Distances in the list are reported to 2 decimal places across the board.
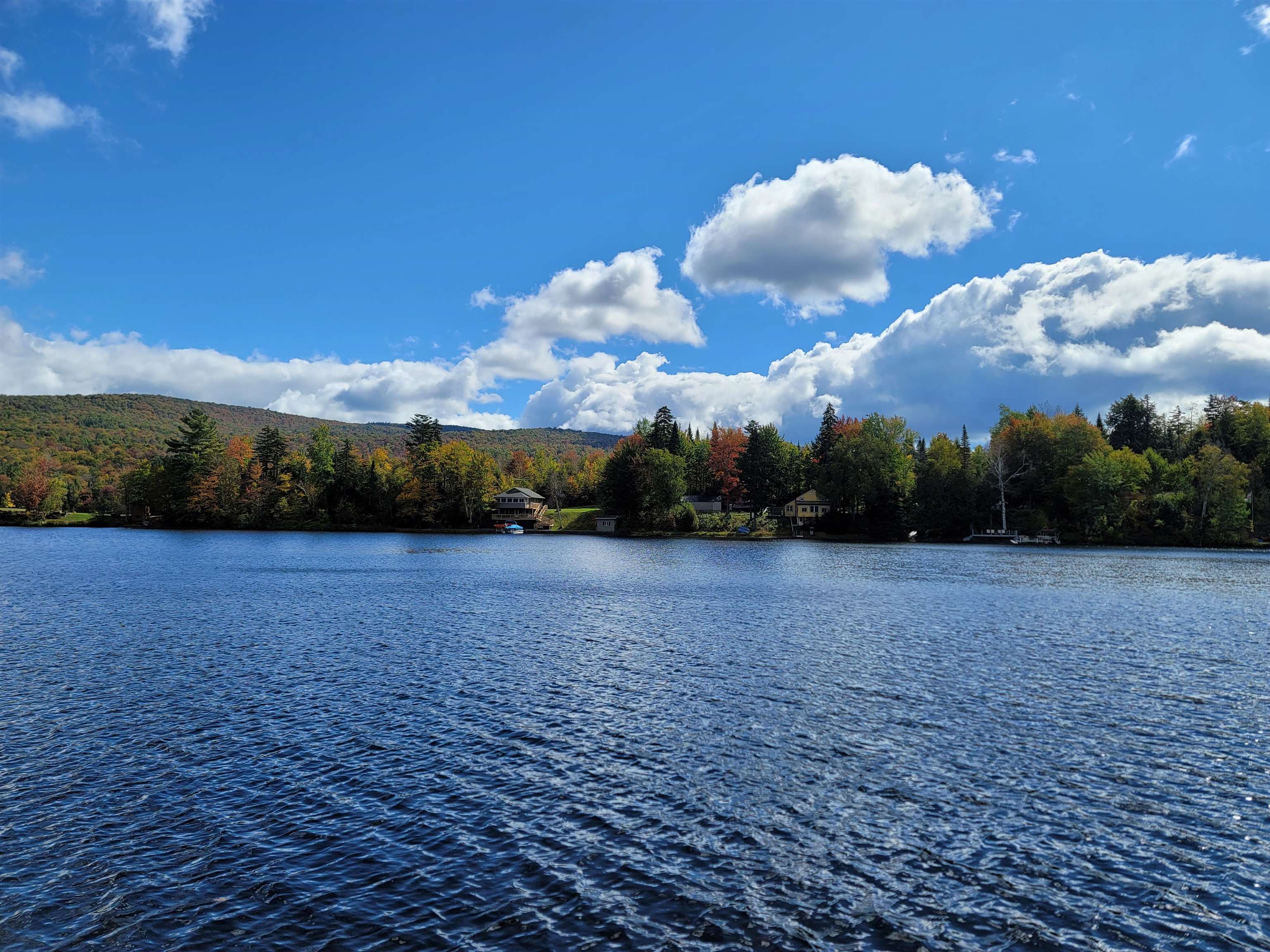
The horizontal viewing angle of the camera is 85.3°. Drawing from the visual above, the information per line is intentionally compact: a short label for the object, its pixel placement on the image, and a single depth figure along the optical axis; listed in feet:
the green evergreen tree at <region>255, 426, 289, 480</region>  545.85
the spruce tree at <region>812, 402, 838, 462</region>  525.75
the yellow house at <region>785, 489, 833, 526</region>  493.36
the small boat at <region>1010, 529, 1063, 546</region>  437.99
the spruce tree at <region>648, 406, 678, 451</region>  537.24
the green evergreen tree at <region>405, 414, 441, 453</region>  570.87
